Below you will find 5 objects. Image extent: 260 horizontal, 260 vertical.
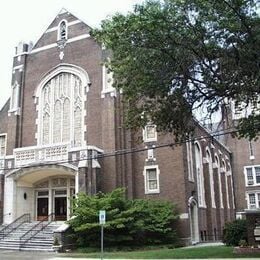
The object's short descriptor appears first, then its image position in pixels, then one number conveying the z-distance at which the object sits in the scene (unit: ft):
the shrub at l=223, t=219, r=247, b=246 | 67.42
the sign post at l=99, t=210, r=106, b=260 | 51.82
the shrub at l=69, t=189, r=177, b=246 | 72.27
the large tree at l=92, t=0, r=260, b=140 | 47.35
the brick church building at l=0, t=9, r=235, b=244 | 85.82
